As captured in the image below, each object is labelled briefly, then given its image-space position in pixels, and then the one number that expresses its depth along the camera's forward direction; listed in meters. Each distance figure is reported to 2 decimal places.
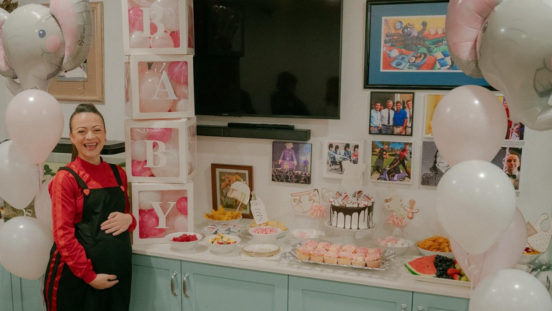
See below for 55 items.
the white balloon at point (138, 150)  2.58
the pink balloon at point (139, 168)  2.60
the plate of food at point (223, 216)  2.80
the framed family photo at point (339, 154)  2.64
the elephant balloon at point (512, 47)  1.37
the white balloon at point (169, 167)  2.59
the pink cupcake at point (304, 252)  2.33
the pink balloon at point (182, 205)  2.63
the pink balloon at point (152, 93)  2.52
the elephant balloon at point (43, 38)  2.11
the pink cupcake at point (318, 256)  2.31
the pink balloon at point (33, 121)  2.11
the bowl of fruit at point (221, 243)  2.48
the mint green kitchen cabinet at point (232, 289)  2.35
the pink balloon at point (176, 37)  2.50
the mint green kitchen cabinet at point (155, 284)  2.52
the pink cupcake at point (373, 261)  2.24
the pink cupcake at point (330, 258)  2.29
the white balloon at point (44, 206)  2.35
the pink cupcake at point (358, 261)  2.25
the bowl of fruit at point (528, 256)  2.21
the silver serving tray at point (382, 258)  2.26
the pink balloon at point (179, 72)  2.54
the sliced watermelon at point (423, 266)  2.19
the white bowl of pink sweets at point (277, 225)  2.68
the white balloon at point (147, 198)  2.60
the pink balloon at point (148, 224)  2.61
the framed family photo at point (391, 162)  2.57
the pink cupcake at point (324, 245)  2.41
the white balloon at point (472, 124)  1.57
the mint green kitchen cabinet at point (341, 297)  2.16
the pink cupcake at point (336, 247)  2.37
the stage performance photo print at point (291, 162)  2.75
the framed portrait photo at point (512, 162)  2.39
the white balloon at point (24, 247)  2.23
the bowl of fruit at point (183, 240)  2.50
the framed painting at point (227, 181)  2.88
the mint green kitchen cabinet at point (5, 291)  2.89
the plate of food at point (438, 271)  2.11
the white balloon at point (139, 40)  2.50
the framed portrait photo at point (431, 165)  2.51
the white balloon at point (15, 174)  2.19
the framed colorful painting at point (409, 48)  2.42
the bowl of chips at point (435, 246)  2.38
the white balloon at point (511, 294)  1.50
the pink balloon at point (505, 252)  1.64
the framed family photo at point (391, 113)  2.53
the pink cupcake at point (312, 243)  2.42
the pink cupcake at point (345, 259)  2.27
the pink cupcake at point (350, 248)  2.36
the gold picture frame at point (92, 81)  3.02
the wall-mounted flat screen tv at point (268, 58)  2.58
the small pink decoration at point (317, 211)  2.65
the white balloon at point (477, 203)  1.48
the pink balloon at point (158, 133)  2.56
